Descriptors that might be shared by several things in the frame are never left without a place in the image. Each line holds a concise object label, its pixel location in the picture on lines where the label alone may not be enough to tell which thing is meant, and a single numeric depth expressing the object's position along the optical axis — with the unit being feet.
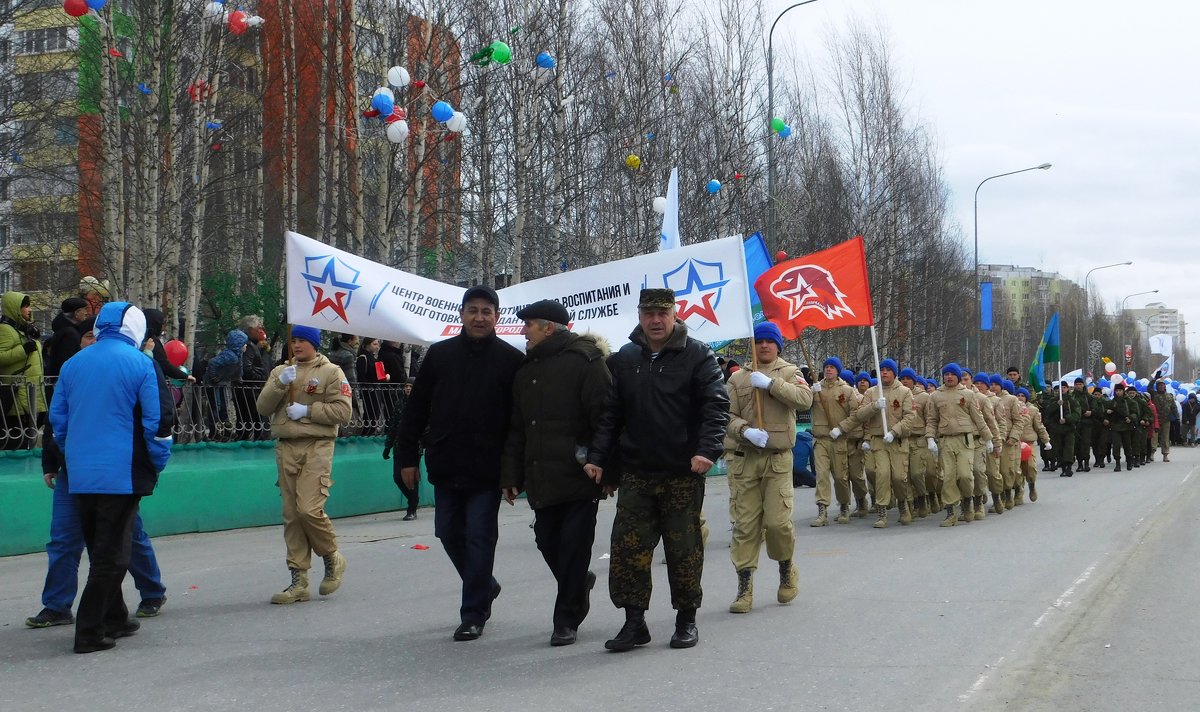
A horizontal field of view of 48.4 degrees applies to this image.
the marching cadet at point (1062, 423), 85.35
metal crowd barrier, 37.22
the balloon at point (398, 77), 59.31
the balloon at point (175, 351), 42.19
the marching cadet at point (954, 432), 48.91
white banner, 33.94
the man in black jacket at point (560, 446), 22.93
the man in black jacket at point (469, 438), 23.77
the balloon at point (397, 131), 58.23
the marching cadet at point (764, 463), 27.55
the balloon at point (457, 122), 62.13
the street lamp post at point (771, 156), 82.45
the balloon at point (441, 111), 61.72
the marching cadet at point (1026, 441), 58.59
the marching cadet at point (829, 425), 48.57
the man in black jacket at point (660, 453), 22.44
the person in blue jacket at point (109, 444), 22.66
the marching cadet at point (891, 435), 47.57
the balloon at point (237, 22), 61.57
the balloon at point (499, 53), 62.23
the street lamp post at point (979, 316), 157.79
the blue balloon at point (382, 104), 58.75
